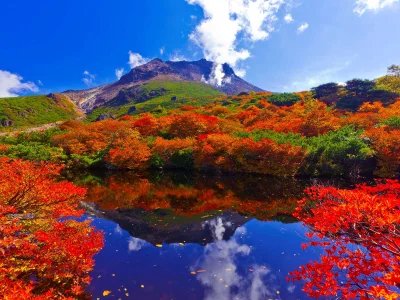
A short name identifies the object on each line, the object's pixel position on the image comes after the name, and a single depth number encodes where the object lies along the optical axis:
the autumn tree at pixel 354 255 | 7.78
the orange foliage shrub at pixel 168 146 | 37.66
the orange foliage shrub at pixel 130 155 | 36.99
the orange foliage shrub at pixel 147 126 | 50.00
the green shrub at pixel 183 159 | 37.47
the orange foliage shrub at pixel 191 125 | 44.53
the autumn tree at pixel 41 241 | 8.03
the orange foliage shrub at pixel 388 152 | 27.10
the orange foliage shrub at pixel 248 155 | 30.56
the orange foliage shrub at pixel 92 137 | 42.19
